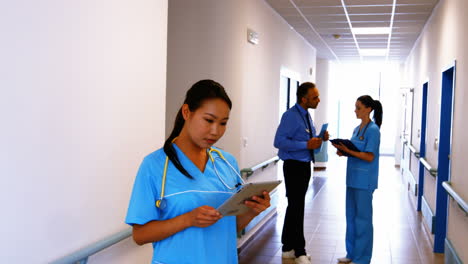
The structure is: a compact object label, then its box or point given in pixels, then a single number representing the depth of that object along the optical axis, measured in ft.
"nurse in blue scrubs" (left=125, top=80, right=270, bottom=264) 5.88
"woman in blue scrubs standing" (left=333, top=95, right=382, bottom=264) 16.92
